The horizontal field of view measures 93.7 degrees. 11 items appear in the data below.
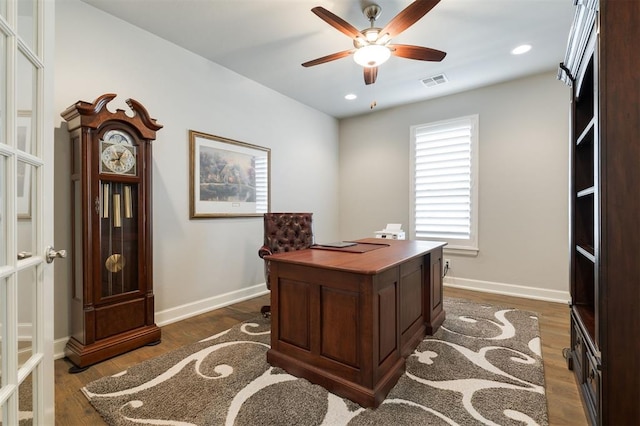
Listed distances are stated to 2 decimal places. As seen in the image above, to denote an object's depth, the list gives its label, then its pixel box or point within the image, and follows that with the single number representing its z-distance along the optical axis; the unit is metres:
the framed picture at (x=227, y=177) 3.16
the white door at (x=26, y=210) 0.95
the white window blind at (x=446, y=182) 4.02
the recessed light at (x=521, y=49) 2.95
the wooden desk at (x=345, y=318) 1.66
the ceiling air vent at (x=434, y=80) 3.61
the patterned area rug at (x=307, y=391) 1.56
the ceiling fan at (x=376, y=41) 2.02
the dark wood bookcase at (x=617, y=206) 1.10
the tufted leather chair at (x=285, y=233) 3.12
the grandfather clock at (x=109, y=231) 2.12
